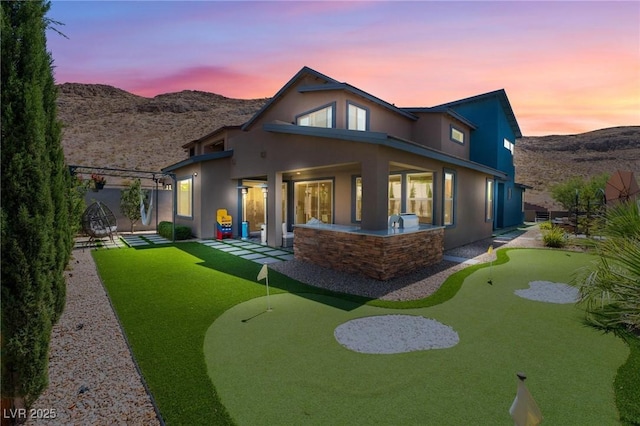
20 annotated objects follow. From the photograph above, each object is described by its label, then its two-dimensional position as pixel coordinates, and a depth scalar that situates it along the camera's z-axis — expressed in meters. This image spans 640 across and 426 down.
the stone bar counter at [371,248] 7.96
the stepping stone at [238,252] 11.61
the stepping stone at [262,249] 12.23
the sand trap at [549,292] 6.53
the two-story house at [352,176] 8.61
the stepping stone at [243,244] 13.36
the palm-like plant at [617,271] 3.48
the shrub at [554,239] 13.25
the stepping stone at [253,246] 12.66
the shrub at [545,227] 14.98
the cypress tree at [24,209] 2.61
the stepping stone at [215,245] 13.27
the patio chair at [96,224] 13.38
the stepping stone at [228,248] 12.48
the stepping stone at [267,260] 10.28
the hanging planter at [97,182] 16.27
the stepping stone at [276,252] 11.42
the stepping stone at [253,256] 10.76
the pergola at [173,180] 13.41
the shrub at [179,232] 15.14
